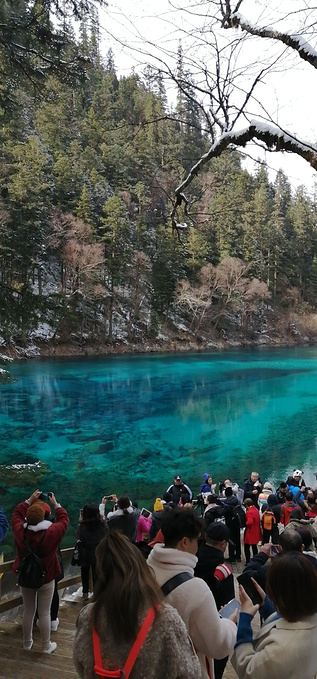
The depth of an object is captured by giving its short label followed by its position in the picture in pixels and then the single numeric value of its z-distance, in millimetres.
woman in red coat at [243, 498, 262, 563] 5102
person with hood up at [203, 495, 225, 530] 3260
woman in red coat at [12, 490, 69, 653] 2756
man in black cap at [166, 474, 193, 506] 6758
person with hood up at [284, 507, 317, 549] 3075
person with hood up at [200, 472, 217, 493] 7892
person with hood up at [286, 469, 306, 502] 6840
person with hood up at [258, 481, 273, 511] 6577
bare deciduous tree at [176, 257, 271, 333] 38594
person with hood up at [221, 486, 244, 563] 5406
